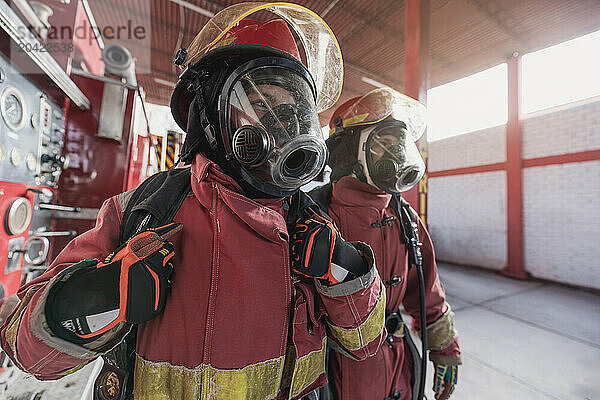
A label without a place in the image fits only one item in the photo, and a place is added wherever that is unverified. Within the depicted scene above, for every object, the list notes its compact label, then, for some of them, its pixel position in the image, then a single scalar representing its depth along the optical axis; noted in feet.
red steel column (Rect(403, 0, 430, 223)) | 12.66
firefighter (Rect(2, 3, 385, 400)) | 1.98
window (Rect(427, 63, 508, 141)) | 22.53
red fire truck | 5.11
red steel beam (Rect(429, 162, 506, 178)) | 22.53
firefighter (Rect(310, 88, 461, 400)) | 4.16
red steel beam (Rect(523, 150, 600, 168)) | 17.47
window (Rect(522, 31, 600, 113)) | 19.30
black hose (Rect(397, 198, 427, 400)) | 4.40
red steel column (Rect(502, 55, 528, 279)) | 21.01
